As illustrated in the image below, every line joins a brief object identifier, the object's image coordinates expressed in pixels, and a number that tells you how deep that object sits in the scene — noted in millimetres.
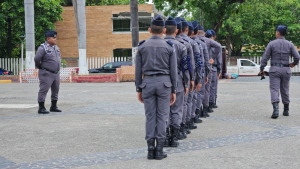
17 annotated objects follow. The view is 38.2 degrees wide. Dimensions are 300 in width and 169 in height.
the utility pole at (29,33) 24562
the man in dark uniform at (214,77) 10570
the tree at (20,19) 33188
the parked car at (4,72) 31678
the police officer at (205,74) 8357
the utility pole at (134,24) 24516
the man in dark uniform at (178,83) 6309
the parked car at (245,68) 35281
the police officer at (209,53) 9641
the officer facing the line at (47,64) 10156
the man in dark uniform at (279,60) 9461
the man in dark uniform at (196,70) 7445
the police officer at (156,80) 5711
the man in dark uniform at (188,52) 6629
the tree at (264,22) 39406
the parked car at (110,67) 31094
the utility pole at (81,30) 25484
